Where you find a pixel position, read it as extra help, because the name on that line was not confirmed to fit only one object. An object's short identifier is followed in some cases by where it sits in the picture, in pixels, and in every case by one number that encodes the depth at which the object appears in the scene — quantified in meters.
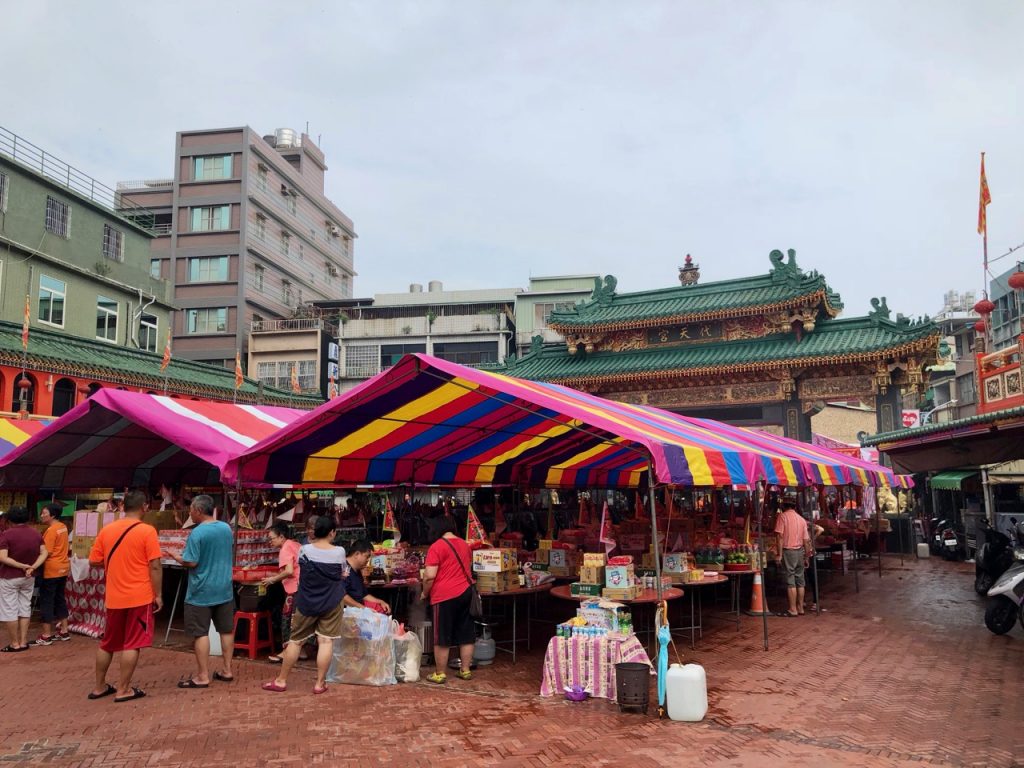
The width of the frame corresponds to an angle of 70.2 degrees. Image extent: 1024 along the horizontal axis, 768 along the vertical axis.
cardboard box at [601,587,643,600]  8.12
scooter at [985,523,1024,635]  9.61
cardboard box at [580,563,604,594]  8.39
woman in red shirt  7.50
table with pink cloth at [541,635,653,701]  7.09
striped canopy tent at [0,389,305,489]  9.78
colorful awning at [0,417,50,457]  12.91
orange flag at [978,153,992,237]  16.72
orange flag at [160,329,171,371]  22.70
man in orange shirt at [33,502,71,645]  9.26
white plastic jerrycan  6.39
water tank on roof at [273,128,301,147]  50.47
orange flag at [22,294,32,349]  18.81
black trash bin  6.64
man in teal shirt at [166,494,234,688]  7.15
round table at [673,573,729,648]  9.64
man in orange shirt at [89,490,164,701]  6.66
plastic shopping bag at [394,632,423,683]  7.66
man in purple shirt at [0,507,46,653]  8.64
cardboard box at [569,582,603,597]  8.19
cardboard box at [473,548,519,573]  8.78
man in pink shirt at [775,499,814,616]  11.52
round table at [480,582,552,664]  8.62
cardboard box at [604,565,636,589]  8.21
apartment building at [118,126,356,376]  42.22
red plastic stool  8.65
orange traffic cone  11.66
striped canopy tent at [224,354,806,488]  7.49
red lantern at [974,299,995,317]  15.55
